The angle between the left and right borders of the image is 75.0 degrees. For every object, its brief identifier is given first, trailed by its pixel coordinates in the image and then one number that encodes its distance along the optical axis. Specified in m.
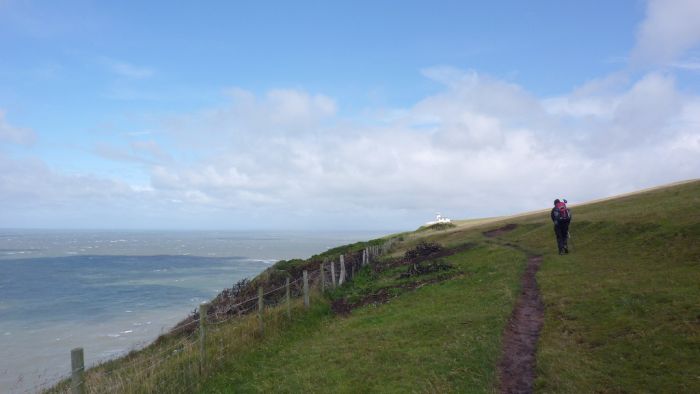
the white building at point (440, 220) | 82.71
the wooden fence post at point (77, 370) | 9.02
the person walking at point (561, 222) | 26.11
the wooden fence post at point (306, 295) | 21.03
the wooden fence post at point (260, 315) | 16.89
